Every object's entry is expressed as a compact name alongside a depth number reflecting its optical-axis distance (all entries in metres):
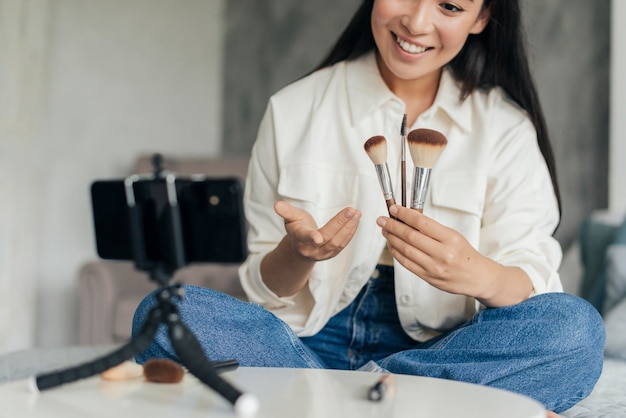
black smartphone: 0.84
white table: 0.74
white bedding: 1.23
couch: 1.52
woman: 1.12
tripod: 0.81
